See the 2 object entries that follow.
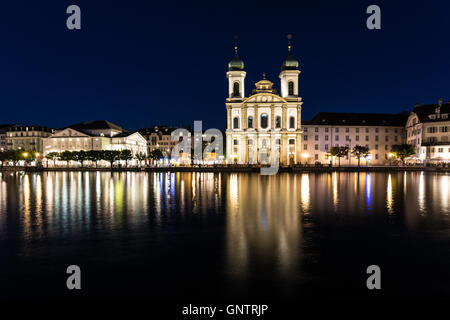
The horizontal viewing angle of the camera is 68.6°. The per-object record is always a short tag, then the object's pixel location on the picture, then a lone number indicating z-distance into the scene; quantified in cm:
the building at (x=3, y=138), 11194
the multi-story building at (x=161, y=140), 11088
